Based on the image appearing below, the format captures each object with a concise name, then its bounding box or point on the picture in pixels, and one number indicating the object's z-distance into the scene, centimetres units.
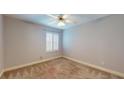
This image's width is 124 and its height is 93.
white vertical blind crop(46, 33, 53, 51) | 195
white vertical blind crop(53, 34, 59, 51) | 196
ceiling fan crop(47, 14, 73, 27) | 173
